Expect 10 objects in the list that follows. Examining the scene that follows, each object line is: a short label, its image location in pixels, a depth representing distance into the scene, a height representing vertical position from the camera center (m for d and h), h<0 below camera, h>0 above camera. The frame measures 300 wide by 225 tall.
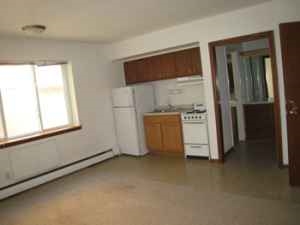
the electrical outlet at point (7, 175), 4.33 -1.05
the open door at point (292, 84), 3.37 -0.09
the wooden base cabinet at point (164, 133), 5.44 -0.85
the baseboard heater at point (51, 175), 4.37 -1.27
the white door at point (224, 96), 5.32 -0.23
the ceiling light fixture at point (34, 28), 3.84 +1.07
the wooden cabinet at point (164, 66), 5.22 +0.50
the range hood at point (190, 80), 5.54 +0.16
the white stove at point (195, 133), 5.05 -0.84
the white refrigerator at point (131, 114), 5.79 -0.40
